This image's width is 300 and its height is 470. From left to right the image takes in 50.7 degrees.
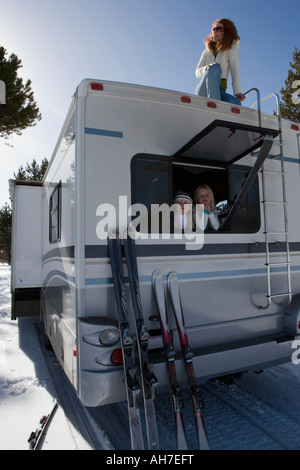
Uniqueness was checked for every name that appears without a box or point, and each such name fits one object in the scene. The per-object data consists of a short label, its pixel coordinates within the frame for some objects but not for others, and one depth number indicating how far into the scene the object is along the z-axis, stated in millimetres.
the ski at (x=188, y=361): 2234
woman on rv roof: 3664
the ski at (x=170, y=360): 2230
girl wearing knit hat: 2799
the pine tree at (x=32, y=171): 20703
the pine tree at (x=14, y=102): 11446
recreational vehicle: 2416
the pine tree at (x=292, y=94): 13745
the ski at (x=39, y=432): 2459
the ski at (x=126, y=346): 2156
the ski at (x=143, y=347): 2182
